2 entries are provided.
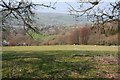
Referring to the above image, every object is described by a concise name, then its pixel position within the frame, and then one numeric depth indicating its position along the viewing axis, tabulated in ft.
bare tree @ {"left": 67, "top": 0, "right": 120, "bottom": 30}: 27.43
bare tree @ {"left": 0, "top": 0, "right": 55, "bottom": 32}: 19.60
